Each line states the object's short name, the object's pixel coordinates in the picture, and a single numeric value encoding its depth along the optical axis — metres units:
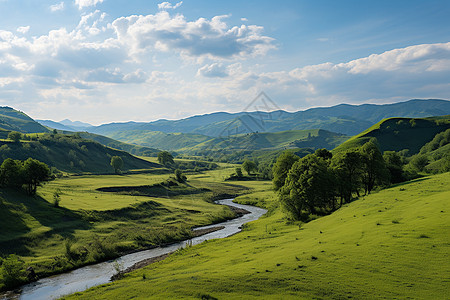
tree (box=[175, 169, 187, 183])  162.12
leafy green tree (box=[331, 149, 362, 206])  72.06
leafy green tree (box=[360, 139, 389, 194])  70.19
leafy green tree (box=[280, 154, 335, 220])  67.06
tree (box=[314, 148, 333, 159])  101.50
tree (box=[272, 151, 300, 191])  92.31
